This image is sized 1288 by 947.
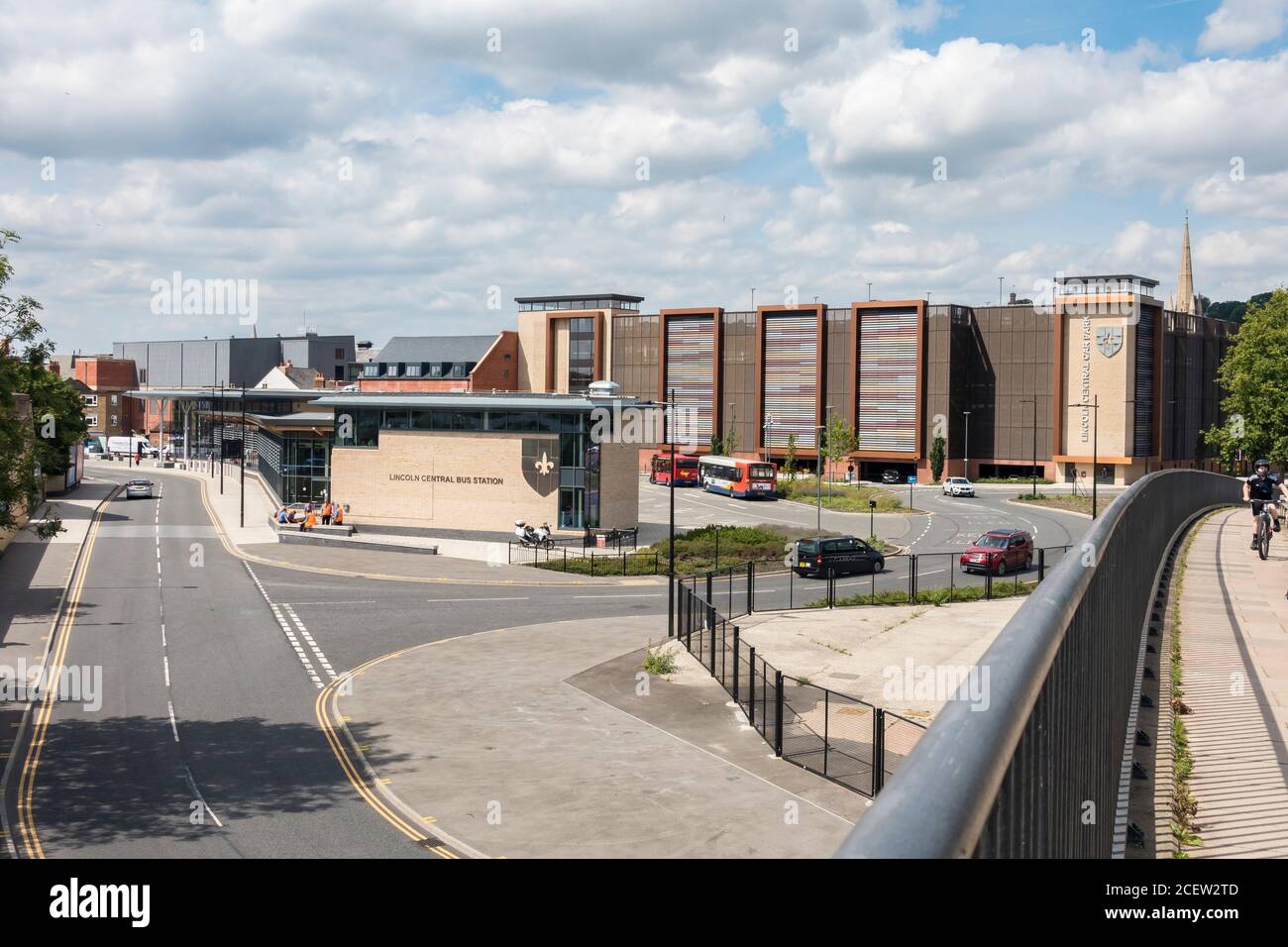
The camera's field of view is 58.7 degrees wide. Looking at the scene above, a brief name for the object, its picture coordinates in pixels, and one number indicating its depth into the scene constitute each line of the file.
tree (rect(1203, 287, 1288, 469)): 55.94
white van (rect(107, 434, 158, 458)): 135.50
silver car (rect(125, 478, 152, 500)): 80.62
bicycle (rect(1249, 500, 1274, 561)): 24.09
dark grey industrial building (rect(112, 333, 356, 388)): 170.38
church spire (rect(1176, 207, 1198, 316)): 176.38
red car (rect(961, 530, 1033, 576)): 45.66
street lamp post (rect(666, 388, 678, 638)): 33.44
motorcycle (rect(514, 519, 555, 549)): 54.81
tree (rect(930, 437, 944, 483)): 106.12
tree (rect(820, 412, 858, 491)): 102.38
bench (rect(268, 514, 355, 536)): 59.97
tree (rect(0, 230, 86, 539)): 23.84
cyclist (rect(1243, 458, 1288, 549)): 23.58
